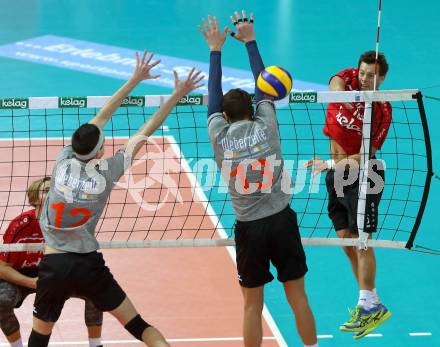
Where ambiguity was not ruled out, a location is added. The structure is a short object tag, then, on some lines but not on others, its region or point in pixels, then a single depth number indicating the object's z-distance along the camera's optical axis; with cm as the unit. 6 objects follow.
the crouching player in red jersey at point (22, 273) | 1620
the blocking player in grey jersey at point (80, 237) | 1455
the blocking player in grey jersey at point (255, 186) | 1493
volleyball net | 2342
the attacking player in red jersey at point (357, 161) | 1719
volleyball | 1514
